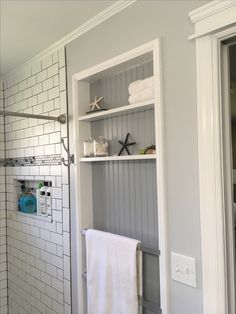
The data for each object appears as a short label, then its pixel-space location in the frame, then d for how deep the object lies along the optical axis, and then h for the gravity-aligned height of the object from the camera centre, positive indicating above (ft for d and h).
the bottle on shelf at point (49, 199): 7.43 -0.94
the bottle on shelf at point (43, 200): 7.73 -0.99
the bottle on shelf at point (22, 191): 8.81 -0.83
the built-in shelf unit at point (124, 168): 4.48 -0.09
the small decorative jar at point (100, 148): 5.66 +0.31
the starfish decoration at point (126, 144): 5.34 +0.35
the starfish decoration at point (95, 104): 5.85 +1.25
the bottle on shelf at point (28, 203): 8.43 -1.16
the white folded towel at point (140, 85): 4.67 +1.33
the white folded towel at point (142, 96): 4.65 +1.14
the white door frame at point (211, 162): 3.79 -0.01
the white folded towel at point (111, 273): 4.79 -2.02
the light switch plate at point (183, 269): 4.05 -1.59
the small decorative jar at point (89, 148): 5.87 +0.33
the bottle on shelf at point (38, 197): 7.94 -0.92
